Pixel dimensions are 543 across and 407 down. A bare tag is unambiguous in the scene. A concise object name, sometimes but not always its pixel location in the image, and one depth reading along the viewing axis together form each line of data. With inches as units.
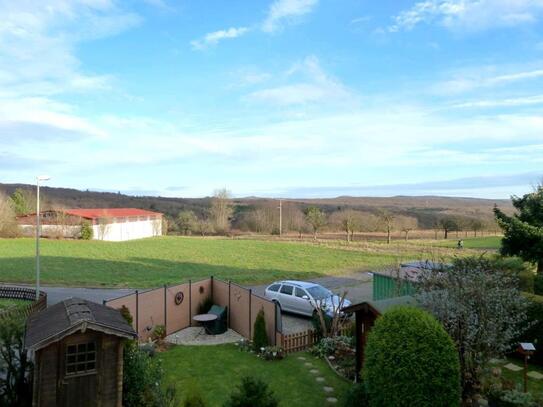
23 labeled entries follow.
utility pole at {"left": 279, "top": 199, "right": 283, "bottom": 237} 2751.0
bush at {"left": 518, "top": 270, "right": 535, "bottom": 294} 670.5
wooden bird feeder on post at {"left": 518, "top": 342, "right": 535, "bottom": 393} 356.8
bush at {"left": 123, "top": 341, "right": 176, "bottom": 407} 362.6
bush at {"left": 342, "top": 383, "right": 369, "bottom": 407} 339.0
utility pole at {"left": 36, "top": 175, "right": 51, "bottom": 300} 702.0
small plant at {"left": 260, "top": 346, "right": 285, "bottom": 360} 506.0
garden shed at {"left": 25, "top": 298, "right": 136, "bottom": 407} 308.3
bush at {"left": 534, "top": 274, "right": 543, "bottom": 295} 672.4
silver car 663.5
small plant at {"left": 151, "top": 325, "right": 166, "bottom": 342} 576.1
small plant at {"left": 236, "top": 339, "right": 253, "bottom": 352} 545.3
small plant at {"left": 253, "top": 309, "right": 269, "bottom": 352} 528.1
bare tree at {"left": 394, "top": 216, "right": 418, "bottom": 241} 2419.4
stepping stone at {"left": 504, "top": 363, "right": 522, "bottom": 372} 450.4
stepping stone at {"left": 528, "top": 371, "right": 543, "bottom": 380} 426.9
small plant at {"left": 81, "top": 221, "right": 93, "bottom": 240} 2117.4
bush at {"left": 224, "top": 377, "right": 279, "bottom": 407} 285.6
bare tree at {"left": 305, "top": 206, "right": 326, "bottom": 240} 2280.6
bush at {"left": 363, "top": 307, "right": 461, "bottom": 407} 297.4
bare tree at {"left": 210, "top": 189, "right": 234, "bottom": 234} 3026.6
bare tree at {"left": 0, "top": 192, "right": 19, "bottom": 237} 2106.3
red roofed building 2159.2
